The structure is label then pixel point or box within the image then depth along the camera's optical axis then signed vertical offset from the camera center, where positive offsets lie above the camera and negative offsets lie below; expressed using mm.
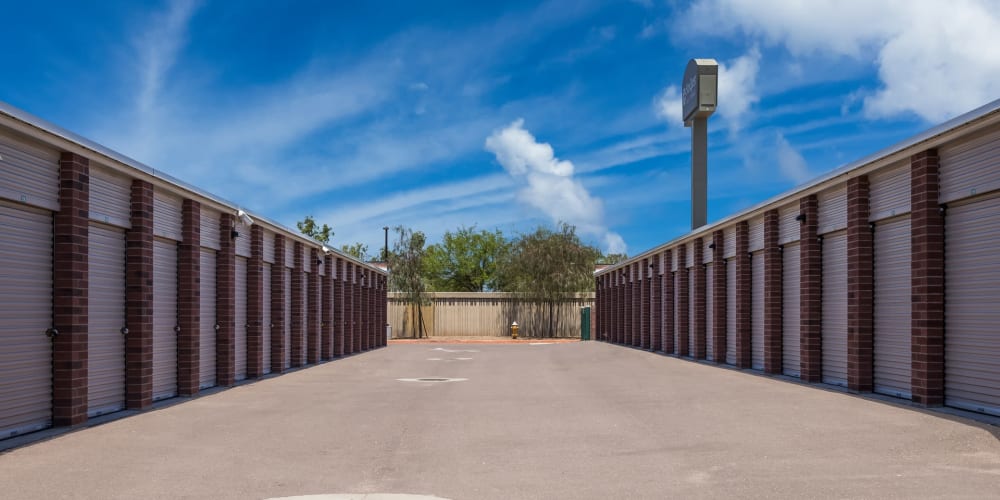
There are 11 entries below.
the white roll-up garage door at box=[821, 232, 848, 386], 15242 -899
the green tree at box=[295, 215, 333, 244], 63000 +3054
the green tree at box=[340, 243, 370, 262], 69850 +1435
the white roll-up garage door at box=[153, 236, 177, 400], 13578 -910
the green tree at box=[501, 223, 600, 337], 48844 -300
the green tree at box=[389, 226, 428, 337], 48719 -384
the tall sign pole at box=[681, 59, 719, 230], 35188 +6717
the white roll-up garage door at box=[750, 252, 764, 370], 19797 -1186
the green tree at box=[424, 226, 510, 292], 69938 +305
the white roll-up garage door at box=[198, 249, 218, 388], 15727 -1146
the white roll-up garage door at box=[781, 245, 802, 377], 17562 -1088
